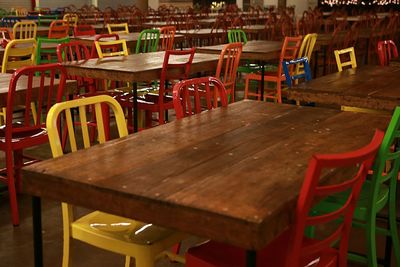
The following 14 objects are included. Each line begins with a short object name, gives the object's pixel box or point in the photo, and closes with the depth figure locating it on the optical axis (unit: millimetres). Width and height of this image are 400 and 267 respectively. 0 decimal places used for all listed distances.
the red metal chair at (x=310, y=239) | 1377
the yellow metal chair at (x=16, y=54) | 3779
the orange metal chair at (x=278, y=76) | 4887
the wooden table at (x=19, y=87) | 2824
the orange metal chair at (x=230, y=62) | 3953
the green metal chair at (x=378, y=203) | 1798
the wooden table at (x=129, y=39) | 5664
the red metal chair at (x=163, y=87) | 3695
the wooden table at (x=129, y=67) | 3549
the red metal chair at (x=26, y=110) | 2799
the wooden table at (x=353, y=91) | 2752
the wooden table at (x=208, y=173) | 1319
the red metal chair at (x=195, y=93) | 2340
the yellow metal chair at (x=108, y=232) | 1746
